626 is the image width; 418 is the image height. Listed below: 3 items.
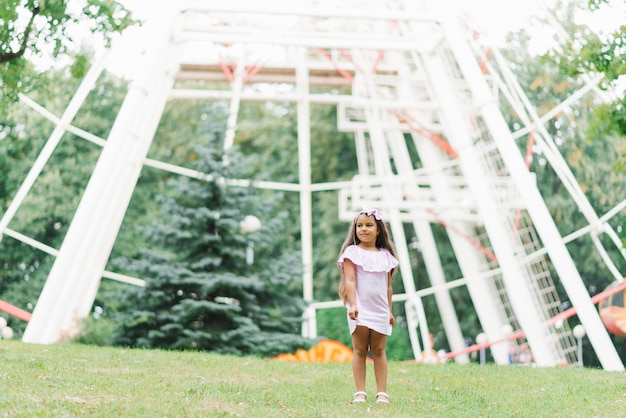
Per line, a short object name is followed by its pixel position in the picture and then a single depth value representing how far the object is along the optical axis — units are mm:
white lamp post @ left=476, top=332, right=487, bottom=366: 22969
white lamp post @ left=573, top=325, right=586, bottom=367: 22058
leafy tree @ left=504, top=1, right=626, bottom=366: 24016
